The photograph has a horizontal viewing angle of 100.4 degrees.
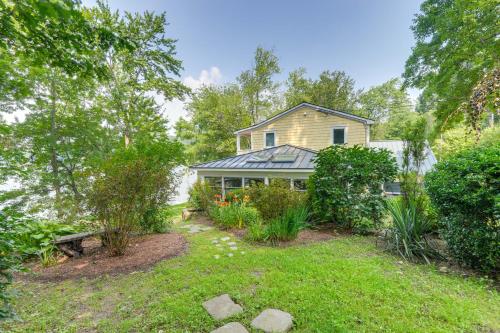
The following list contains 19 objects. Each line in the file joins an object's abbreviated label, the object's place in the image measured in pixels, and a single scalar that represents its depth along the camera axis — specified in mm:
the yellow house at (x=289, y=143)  8977
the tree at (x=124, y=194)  4277
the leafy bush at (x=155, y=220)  5859
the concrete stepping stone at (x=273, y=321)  2225
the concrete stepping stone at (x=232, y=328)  2213
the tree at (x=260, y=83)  19844
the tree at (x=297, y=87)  21625
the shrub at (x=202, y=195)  8648
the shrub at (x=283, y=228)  5113
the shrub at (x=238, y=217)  6532
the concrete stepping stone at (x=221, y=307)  2495
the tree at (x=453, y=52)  7027
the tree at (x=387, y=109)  26297
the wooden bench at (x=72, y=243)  4359
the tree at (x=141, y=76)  11305
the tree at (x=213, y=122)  20062
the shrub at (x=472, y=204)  2957
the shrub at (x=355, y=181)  5652
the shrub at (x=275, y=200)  5855
